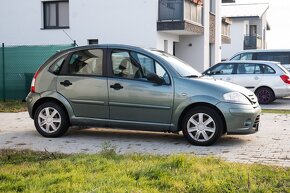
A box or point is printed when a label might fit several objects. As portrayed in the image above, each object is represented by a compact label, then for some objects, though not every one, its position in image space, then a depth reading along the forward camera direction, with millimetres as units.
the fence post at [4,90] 16306
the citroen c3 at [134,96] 7930
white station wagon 16734
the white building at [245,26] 45625
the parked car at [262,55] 20056
